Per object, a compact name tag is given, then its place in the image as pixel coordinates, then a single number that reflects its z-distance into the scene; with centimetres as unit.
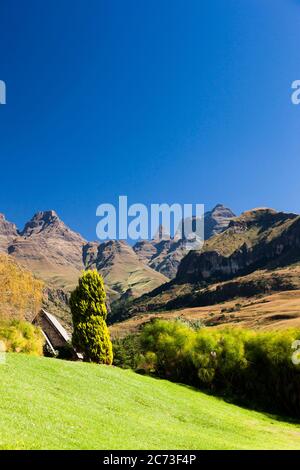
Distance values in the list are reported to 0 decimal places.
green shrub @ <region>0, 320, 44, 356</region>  3329
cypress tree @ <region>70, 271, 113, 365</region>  3547
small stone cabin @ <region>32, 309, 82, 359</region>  4597
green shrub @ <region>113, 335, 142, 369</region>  4850
